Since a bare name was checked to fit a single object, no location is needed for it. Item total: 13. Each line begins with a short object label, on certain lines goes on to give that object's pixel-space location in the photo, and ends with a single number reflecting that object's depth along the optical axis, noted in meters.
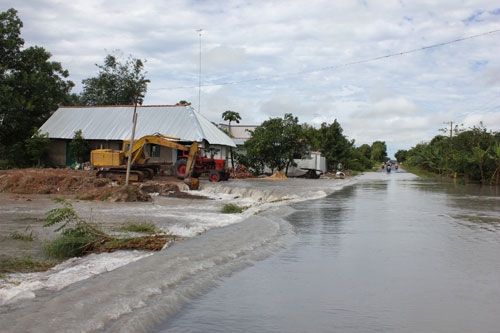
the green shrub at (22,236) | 9.78
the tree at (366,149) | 124.31
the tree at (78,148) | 33.78
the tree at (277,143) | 37.44
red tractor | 26.84
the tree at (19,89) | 35.69
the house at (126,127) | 32.69
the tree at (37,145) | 33.56
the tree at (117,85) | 51.56
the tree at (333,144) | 53.72
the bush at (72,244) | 8.34
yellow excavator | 24.73
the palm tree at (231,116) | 61.78
